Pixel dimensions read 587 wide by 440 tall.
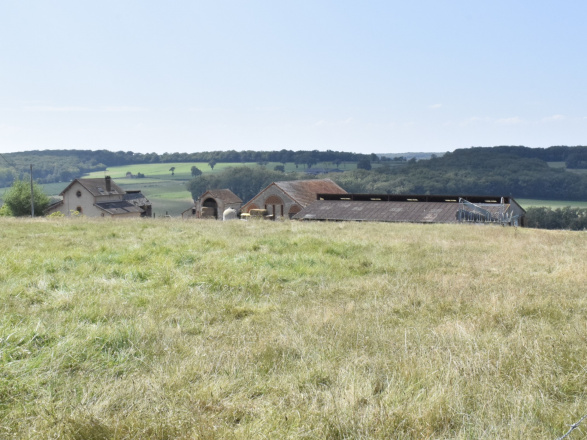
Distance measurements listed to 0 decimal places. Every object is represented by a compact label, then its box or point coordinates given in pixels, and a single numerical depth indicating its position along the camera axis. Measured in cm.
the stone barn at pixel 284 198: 6129
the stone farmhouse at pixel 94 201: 7294
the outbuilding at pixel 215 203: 6838
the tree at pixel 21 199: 7112
